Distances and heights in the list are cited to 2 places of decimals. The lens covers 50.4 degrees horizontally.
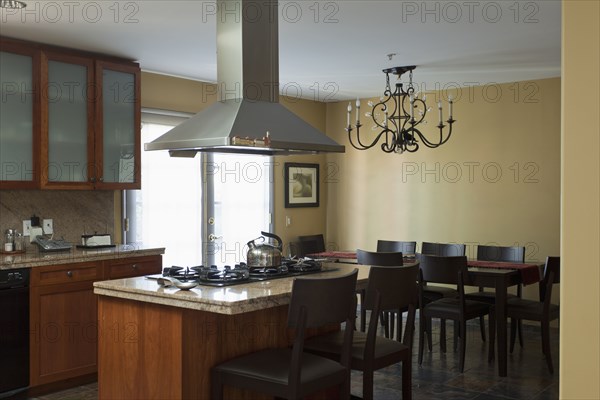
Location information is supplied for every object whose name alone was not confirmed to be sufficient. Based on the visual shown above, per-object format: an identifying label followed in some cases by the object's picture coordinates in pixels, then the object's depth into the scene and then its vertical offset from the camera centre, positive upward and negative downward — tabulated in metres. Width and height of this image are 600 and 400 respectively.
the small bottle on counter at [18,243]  4.70 -0.36
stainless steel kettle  3.71 -0.36
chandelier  5.70 +0.63
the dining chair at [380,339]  3.14 -0.77
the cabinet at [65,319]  4.36 -0.88
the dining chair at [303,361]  2.73 -0.77
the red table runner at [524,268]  5.08 -0.59
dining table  4.77 -0.66
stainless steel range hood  3.47 +0.59
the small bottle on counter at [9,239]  4.64 -0.33
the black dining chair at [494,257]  5.64 -0.57
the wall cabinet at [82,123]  4.77 +0.56
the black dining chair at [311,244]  7.09 -0.57
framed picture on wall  7.52 +0.12
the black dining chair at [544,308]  4.88 -0.89
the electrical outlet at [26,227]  4.95 -0.25
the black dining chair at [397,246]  6.47 -0.53
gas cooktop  3.24 -0.43
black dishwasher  4.18 -0.91
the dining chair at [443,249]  6.12 -0.53
